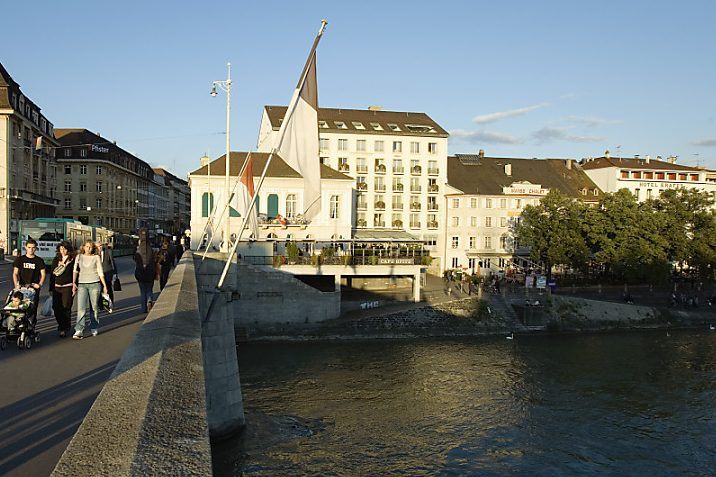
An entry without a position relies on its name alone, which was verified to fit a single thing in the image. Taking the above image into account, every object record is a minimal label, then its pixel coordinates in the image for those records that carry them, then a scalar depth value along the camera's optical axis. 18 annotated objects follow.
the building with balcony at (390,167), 61.31
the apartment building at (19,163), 52.47
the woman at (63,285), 9.96
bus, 36.19
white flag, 11.50
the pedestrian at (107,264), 12.81
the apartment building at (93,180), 84.81
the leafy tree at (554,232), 53.38
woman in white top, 9.96
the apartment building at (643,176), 73.25
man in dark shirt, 10.44
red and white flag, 21.86
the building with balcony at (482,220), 63.25
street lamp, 24.52
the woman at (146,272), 13.24
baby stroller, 8.87
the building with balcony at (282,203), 47.56
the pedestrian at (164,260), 17.25
